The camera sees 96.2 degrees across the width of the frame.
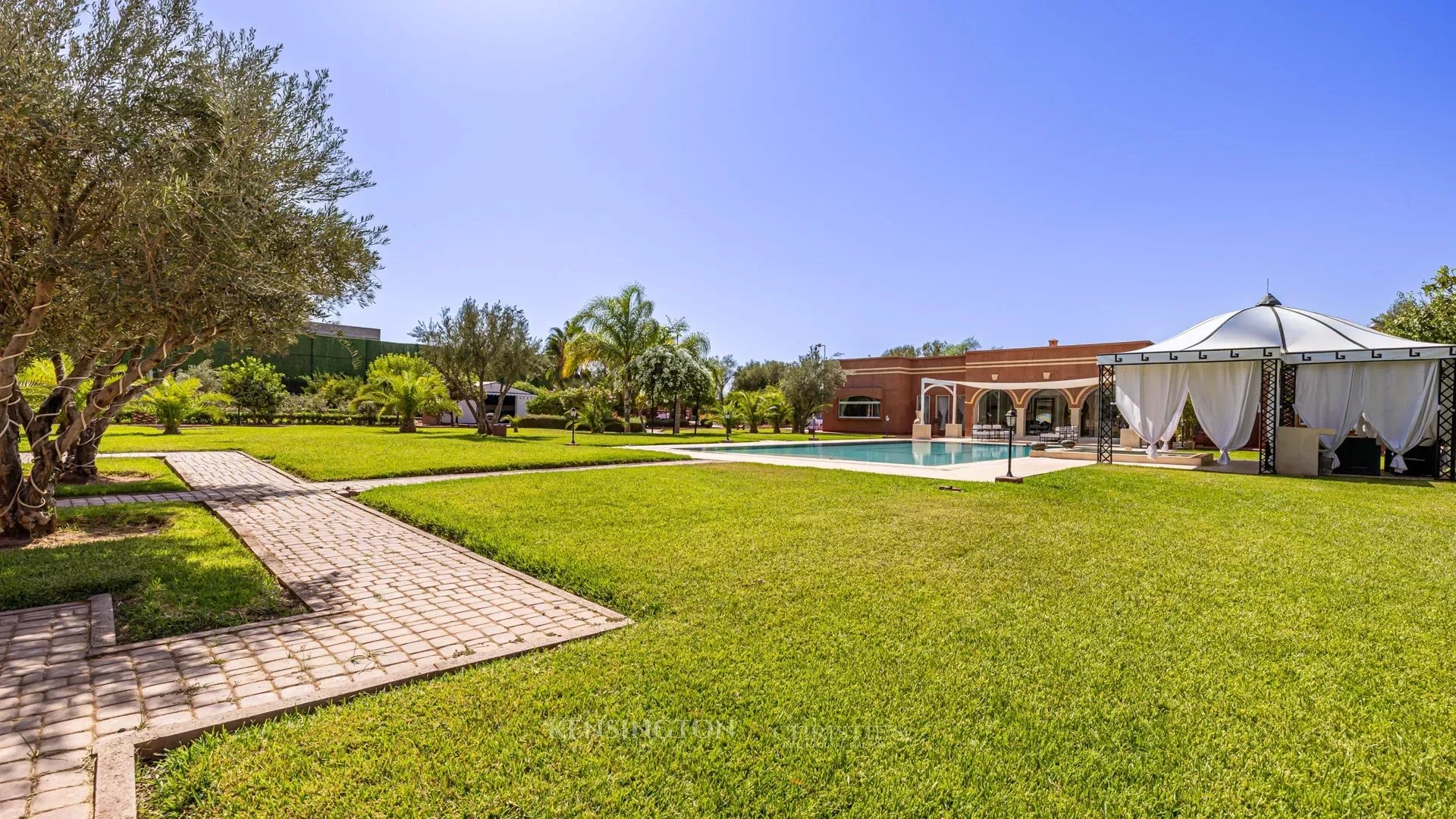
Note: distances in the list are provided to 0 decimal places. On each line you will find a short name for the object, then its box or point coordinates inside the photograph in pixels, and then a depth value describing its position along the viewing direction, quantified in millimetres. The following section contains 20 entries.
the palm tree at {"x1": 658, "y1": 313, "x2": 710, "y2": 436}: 30873
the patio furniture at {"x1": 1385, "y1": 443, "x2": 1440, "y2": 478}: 13794
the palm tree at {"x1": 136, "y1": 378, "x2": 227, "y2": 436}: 18719
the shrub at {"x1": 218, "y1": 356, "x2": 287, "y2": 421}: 28016
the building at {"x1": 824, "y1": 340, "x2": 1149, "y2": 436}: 29953
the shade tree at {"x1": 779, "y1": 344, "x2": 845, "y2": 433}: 34281
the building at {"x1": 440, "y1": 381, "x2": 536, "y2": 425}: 38156
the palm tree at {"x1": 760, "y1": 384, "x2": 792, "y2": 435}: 32812
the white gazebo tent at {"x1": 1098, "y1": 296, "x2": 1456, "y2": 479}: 13758
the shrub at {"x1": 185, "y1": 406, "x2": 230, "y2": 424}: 20578
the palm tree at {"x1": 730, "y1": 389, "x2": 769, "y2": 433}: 31781
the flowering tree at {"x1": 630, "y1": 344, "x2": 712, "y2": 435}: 26266
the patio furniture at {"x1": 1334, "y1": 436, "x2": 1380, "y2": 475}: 14070
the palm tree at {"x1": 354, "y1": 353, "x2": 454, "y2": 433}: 24906
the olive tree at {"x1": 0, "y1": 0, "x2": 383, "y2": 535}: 5184
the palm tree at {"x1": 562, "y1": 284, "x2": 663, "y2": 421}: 29344
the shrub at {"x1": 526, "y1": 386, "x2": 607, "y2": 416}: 29000
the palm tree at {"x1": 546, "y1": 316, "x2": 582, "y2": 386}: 42019
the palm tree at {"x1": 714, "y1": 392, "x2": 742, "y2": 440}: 26938
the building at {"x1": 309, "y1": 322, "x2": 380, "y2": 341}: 51712
